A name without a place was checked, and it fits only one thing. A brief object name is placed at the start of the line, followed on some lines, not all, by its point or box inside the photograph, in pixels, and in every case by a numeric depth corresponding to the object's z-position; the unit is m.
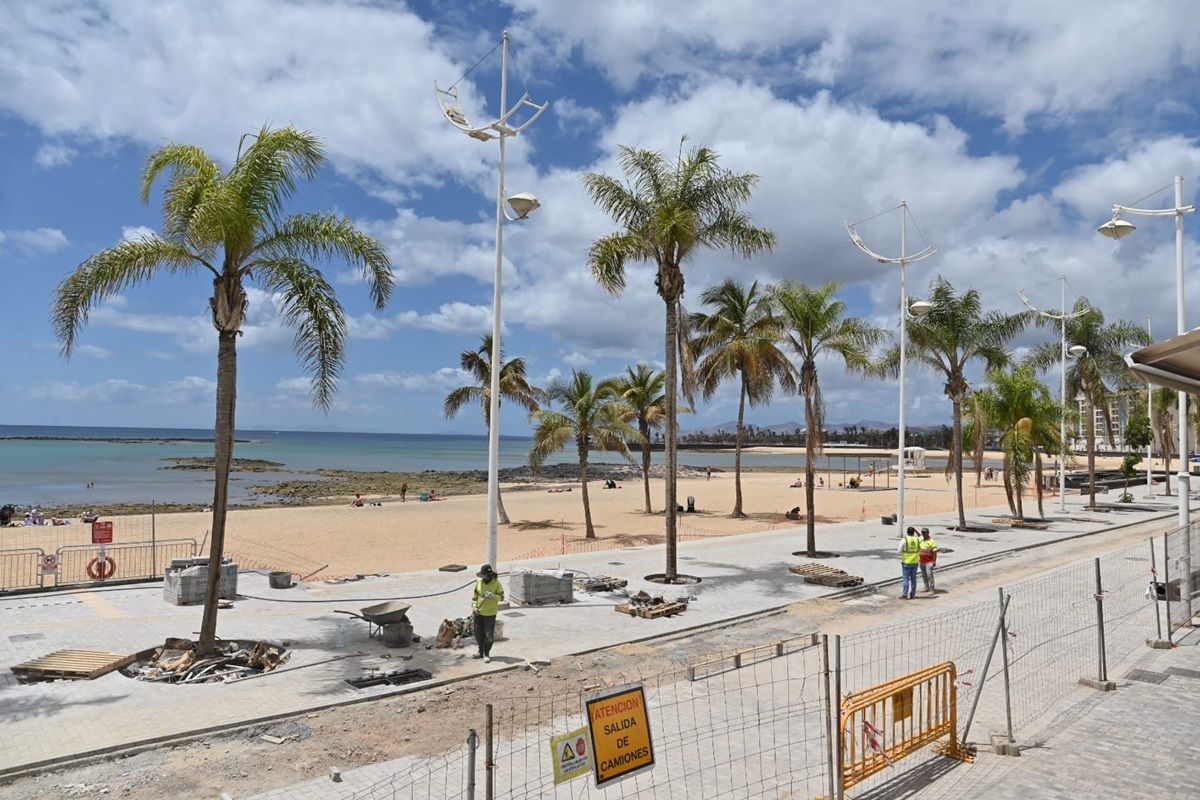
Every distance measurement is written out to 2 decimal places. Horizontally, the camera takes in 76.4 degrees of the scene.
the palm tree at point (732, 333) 30.09
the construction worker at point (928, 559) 16.28
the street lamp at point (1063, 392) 33.31
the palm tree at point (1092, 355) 36.78
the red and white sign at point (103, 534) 17.83
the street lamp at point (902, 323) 24.55
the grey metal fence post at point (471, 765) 5.07
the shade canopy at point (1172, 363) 5.20
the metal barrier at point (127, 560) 19.95
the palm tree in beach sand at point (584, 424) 28.84
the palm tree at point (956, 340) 30.11
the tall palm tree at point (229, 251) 11.03
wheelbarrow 11.78
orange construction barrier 6.91
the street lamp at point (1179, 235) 15.67
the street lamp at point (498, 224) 13.55
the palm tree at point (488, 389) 31.88
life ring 17.03
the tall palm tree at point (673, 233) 17.84
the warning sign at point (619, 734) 5.59
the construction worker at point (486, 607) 11.45
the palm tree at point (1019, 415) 29.53
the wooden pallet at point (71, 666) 10.12
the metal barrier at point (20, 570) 19.20
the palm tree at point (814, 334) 22.03
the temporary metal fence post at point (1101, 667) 9.91
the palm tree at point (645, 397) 35.22
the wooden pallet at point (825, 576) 17.28
